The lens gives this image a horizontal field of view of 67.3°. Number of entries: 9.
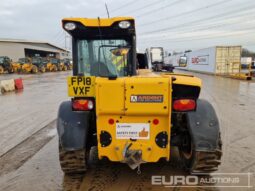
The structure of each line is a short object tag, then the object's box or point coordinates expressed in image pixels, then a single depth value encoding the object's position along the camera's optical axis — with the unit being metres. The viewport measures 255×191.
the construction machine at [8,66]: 27.88
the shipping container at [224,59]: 20.25
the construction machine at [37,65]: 28.21
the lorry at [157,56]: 23.72
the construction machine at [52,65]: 32.36
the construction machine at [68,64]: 39.75
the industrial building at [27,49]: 42.50
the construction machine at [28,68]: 27.24
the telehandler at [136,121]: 2.39
